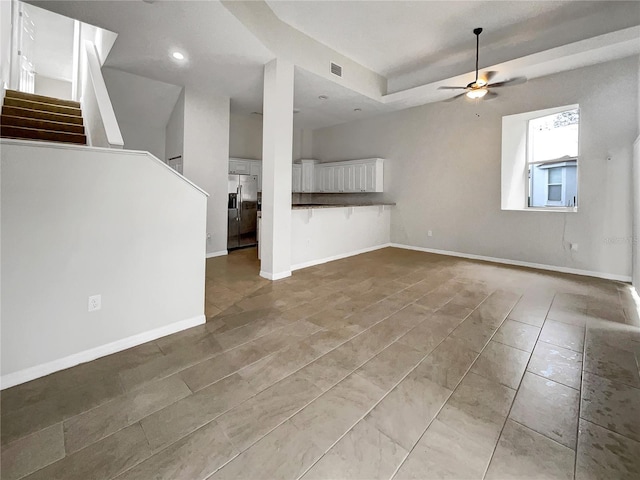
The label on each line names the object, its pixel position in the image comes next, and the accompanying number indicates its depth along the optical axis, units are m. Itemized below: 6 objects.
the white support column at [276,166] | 4.21
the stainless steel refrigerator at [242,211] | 6.41
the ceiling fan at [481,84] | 4.03
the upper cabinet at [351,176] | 7.01
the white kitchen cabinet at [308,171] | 8.49
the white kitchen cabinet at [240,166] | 6.88
